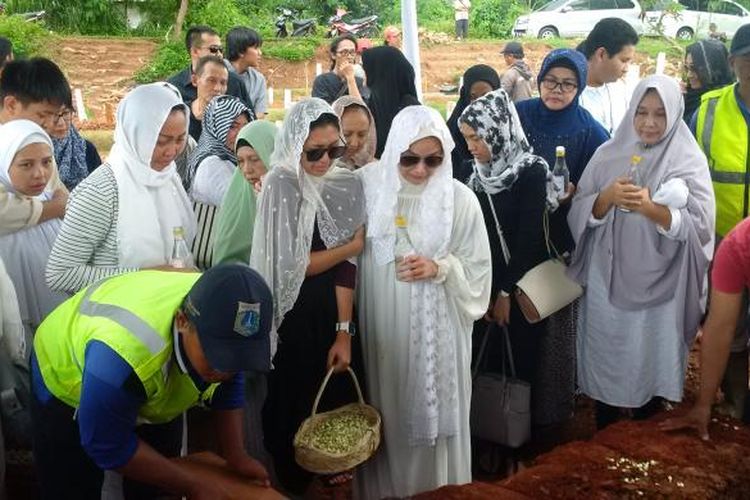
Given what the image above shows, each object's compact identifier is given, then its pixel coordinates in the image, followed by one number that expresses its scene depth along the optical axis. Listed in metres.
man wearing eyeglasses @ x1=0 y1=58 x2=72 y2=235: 3.42
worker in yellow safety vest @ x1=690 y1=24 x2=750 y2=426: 3.39
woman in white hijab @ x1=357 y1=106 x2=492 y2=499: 2.89
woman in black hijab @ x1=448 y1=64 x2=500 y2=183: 4.45
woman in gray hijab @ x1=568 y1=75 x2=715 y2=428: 3.14
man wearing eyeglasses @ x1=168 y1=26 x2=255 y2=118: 5.16
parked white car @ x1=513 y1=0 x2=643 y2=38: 22.34
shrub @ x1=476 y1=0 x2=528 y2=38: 23.39
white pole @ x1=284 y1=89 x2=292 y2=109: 14.98
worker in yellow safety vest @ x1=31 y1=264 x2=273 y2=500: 1.71
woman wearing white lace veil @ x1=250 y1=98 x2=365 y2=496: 2.76
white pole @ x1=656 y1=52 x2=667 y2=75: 16.73
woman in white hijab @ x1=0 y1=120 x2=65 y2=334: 2.87
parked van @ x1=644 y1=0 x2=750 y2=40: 21.66
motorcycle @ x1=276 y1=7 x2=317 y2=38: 21.12
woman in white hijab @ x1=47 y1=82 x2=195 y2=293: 2.61
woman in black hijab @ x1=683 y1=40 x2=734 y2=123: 4.46
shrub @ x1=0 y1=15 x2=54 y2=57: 16.38
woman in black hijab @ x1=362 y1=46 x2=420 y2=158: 4.42
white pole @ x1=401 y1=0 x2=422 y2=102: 6.25
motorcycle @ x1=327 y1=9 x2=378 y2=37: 20.61
